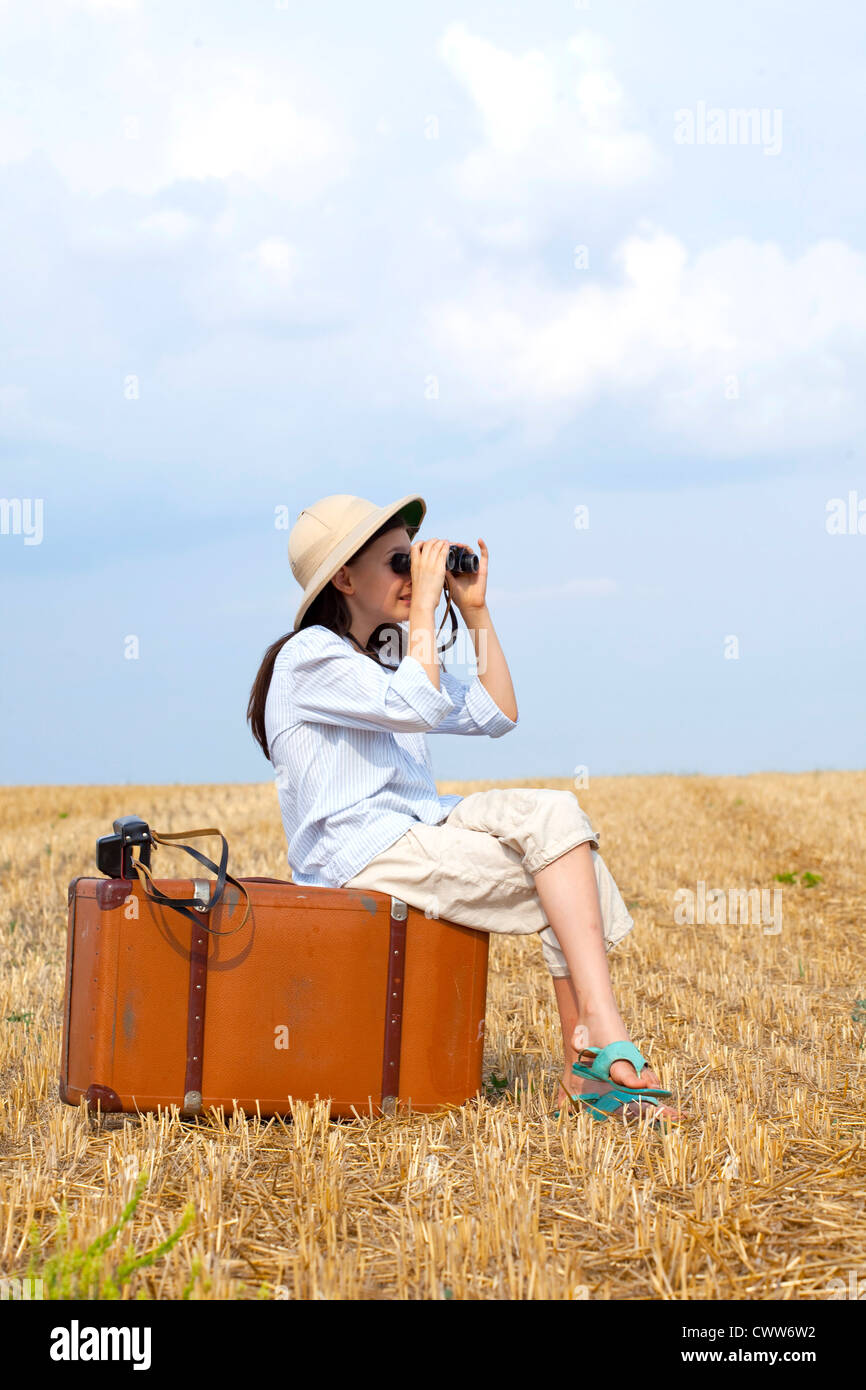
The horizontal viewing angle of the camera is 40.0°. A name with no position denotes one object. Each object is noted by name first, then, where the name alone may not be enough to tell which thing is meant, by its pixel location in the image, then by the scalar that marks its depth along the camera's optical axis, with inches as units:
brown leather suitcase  143.8
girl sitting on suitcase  147.1
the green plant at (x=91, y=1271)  95.7
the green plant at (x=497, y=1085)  173.2
